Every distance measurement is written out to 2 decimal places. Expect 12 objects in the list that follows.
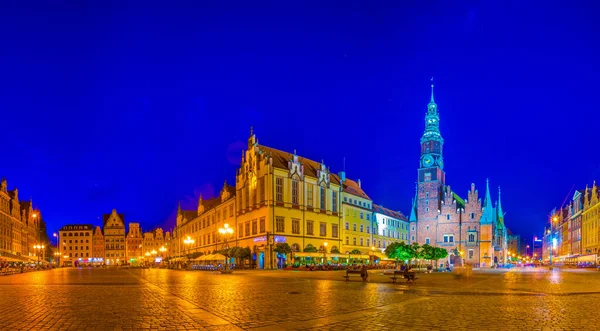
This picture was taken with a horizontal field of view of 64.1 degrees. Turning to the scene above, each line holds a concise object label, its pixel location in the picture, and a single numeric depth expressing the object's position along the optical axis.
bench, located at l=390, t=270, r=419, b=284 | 27.69
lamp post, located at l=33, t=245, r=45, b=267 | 133.52
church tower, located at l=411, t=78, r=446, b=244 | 110.06
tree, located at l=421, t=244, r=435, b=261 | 73.06
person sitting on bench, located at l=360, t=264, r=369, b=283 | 31.92
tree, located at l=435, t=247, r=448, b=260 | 74.84
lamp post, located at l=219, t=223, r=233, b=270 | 55.16
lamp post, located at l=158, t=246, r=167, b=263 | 153.82
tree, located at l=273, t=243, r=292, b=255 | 63.59
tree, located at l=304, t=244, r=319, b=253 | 68.56
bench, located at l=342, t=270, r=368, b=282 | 33.58
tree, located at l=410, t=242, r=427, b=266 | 69.74
